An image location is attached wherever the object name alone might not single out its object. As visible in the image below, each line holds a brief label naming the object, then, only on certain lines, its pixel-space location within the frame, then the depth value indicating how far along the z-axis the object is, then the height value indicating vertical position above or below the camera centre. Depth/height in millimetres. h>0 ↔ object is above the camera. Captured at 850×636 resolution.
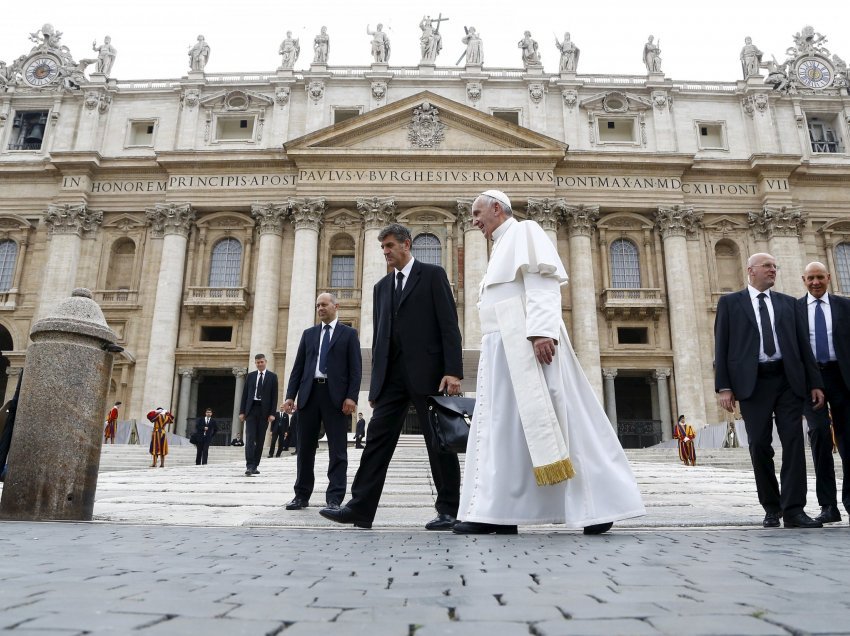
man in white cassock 4203 +279
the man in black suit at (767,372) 5234 +771
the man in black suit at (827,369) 5363 +832
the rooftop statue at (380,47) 31109 +19007
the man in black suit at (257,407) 11625 +991
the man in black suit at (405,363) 4801 +753
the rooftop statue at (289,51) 31109 +18902
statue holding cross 31400 +19579
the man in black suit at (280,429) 19219 +1027
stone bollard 5258 +323
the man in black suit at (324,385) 6371 +767
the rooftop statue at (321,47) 30812 +18856
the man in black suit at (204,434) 16734 +729
